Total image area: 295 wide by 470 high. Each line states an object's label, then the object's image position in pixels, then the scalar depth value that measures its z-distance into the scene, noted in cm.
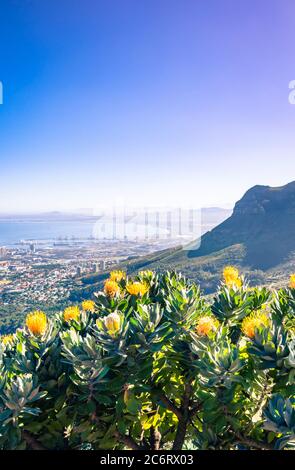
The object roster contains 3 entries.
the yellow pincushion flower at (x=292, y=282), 269
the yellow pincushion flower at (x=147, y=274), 341
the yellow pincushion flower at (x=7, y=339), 264
